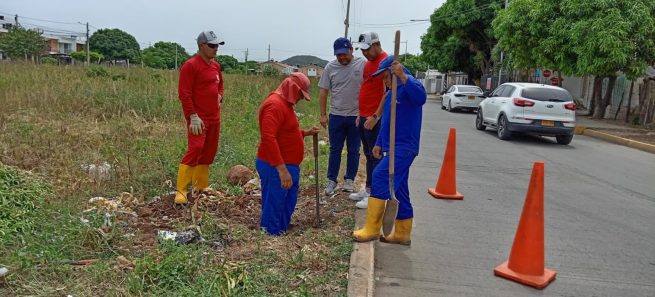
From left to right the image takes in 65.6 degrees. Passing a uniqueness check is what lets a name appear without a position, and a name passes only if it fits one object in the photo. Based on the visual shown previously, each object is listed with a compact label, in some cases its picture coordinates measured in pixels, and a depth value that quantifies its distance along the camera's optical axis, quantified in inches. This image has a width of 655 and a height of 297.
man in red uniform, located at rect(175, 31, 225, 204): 195.2
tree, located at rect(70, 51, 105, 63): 2128.1
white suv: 460.8
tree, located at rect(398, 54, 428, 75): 3260.3
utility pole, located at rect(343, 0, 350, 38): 1426.2
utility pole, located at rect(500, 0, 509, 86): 1160.7
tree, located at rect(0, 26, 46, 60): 1827.4
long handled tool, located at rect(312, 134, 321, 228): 179.9
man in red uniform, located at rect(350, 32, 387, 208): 183.0
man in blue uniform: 154.7
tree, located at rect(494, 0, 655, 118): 588.4
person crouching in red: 161.5
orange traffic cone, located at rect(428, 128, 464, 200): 241.7
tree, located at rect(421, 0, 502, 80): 1304.1
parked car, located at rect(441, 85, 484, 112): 901.2
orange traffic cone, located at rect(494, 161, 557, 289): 147.0
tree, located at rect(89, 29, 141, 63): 3006.9
